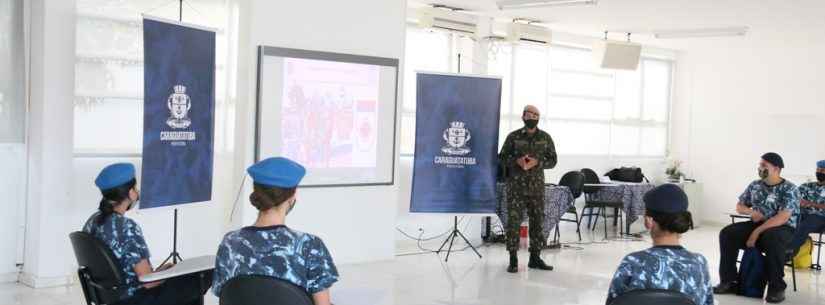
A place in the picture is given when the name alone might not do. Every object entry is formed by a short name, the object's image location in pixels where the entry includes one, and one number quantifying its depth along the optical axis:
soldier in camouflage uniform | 7.27
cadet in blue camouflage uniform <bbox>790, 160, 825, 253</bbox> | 7.10
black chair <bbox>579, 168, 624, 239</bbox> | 9.68
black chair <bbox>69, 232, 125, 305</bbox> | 3.37
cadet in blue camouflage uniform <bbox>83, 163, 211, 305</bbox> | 3.49
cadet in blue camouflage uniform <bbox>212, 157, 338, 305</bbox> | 2.67
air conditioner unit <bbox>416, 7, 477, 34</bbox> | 8.29
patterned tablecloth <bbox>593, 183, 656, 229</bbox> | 9.93
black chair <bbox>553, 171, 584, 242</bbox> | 9.36
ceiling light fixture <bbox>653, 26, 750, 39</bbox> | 9.29
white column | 5.72
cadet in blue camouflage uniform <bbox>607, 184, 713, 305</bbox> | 2.94
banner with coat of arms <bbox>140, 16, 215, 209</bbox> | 5.08
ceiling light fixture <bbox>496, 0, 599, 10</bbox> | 7.57
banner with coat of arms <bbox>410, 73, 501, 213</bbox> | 7.50
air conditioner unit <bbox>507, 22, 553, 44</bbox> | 9.19
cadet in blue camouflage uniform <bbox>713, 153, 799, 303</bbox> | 6.21
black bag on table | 11.04
